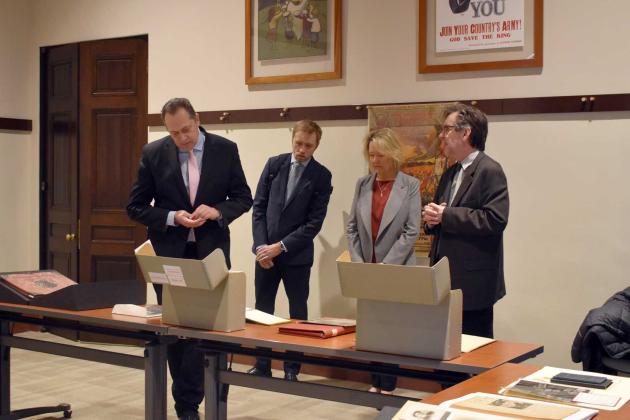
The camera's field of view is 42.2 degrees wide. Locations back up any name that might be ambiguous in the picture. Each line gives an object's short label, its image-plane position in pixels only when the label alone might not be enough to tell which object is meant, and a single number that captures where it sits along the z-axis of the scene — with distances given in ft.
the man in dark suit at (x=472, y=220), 11.41
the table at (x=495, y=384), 6.55
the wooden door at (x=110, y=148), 21.12
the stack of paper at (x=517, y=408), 6.05
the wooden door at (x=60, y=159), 22.17
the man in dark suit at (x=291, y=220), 16.42
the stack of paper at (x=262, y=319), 10.83
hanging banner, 16.28
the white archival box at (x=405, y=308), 8.44
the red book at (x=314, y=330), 9.87
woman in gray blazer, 14.76
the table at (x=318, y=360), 8.68
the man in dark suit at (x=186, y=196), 13.06
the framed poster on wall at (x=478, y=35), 15.21
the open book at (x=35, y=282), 12.51
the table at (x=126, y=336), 11.09
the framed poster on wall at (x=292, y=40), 17.58
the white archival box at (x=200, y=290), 10.05
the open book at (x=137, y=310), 11.32
